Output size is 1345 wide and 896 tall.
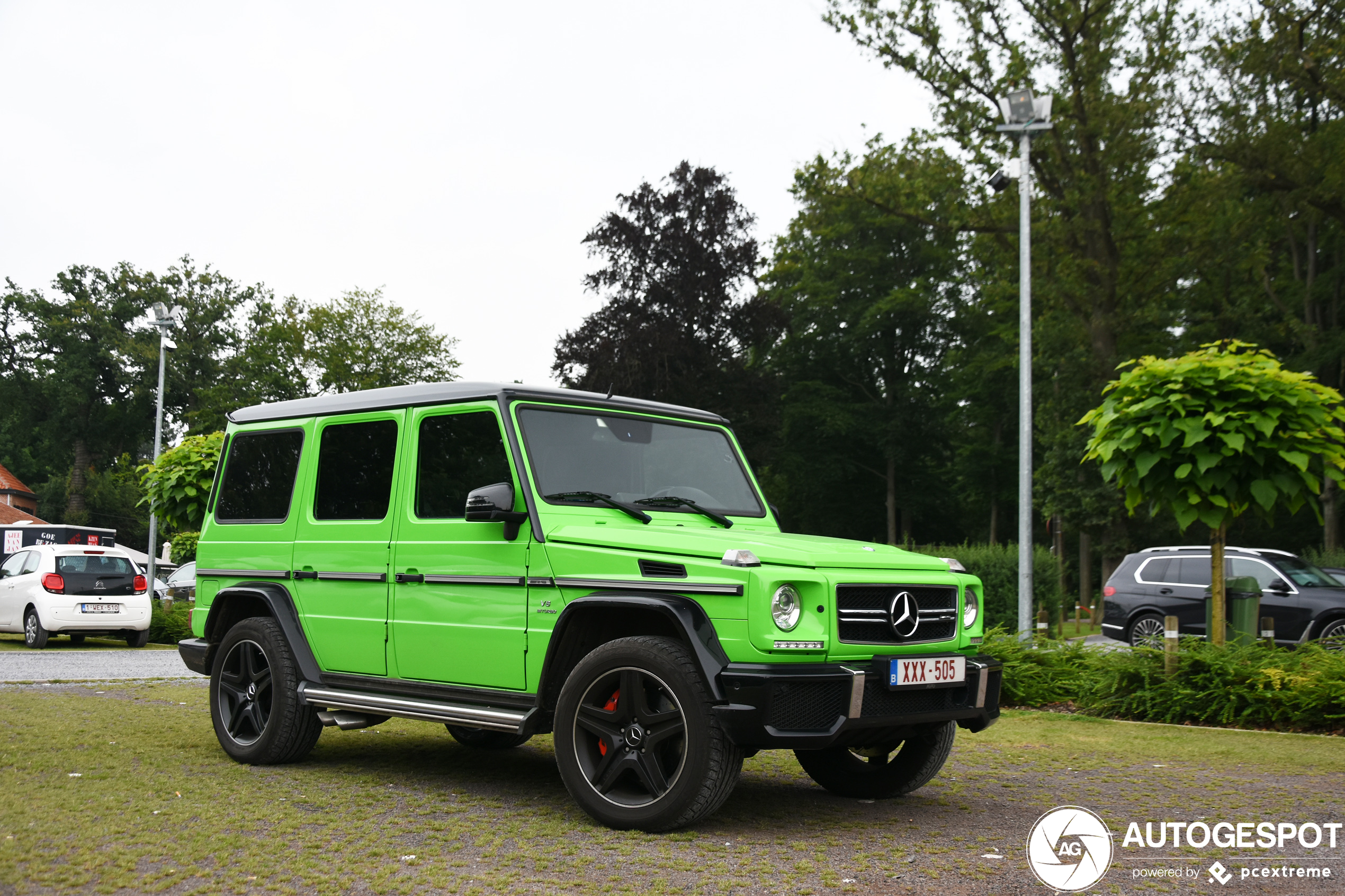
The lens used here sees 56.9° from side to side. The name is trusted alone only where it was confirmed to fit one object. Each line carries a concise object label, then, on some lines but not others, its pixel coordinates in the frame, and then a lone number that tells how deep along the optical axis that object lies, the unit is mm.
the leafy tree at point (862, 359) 46812
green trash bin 13377
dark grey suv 17828
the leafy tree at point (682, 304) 39625
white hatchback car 20156
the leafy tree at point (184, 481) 21500
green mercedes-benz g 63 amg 5691
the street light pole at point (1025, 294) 17859
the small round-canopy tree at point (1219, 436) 10992
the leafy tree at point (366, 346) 53750
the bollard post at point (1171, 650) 11594
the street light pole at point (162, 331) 29422
